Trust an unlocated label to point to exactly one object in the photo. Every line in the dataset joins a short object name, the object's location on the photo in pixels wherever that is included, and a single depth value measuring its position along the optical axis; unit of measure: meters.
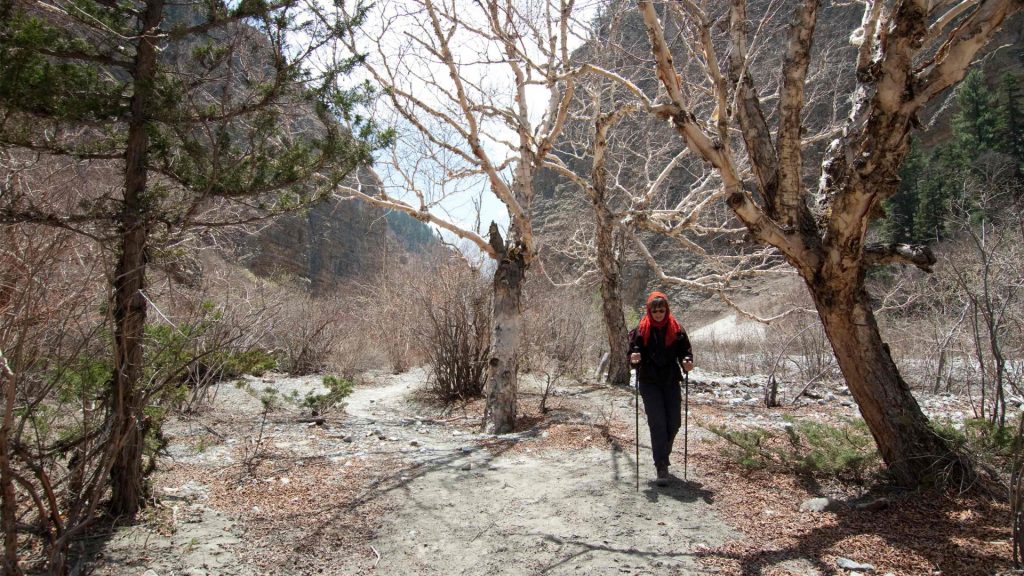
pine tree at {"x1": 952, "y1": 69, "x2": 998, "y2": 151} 30.77
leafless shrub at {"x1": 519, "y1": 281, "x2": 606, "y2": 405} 12.68
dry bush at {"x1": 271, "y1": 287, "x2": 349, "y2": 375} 13.45
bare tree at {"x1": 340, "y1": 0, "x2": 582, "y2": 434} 6.57
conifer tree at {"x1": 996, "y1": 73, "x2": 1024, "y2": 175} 29.31
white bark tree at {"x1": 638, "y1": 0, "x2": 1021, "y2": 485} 3.37
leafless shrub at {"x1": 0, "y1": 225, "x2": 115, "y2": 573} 2.26
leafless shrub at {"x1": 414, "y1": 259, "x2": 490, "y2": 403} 9.30
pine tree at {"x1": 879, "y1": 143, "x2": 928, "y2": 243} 27.44
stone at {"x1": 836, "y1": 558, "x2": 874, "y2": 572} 2.89
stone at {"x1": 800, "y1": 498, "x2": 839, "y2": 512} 3.74
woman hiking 4.54
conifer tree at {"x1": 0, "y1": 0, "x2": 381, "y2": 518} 2.85
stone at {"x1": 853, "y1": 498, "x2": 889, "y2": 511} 3.63
